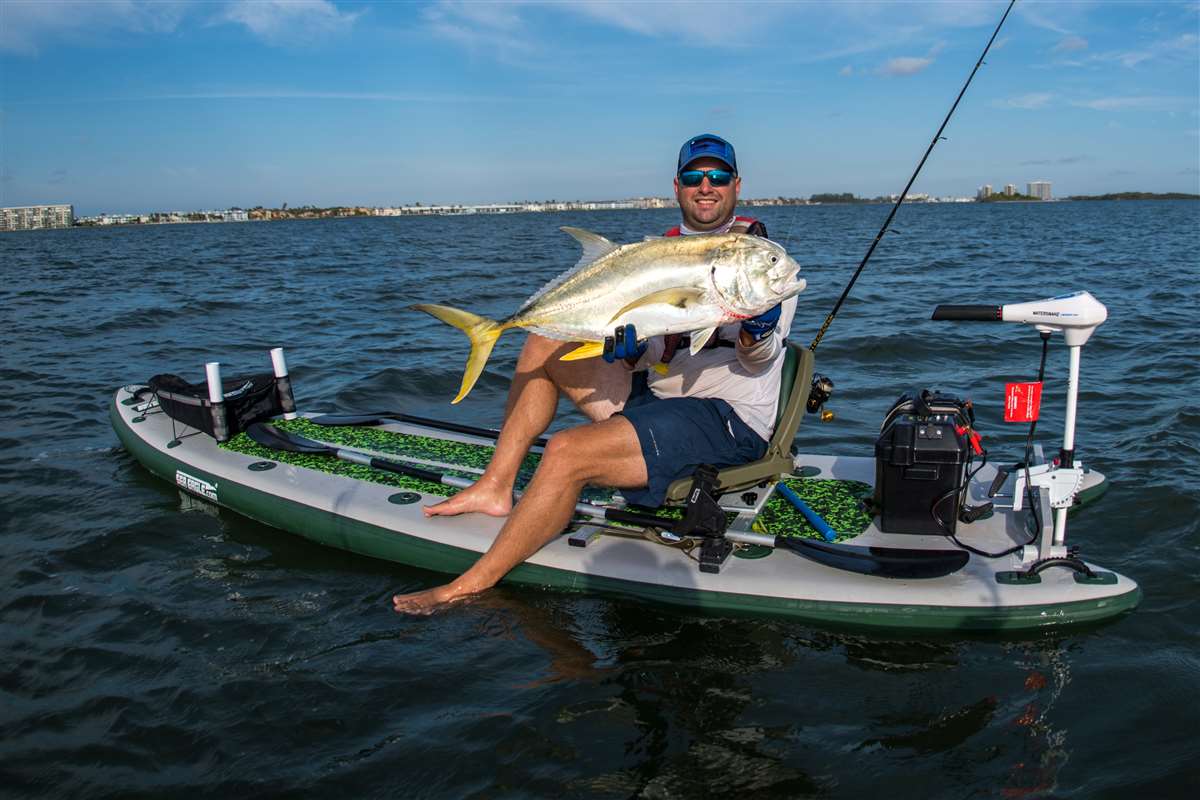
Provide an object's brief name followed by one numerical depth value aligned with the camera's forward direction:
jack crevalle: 3.72
